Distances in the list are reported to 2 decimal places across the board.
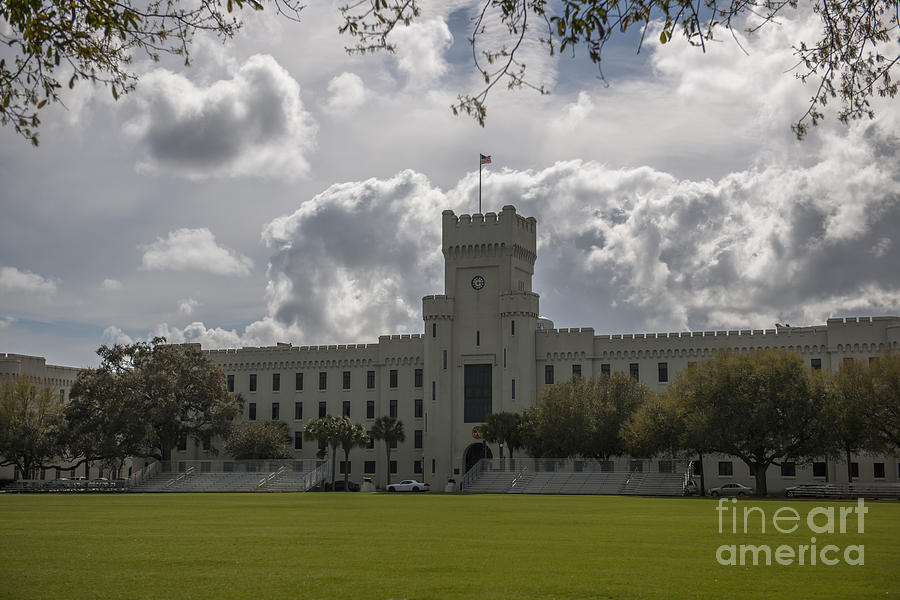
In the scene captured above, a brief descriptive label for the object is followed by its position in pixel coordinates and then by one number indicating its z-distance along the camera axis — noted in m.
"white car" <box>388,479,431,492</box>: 83.50
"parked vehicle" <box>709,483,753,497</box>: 72.44
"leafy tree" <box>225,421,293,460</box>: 88.19
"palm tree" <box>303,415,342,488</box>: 83.38
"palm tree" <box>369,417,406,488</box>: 89.25
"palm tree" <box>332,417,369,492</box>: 84.19
